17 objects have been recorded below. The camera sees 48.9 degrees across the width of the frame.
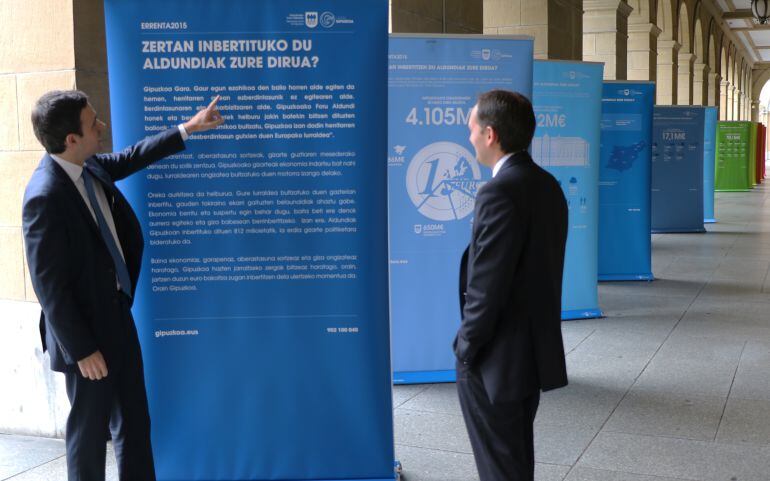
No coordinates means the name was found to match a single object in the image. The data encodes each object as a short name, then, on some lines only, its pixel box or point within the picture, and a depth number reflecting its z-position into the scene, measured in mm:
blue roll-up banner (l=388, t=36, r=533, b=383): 5410
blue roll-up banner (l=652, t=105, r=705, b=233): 13555
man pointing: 2947
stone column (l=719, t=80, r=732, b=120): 35562
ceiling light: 17391
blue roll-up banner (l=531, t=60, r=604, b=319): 7355
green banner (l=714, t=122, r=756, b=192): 21469
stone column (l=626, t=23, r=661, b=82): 17156
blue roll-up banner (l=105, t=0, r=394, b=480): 3557
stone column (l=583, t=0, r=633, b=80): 13555
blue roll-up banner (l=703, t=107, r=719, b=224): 15578
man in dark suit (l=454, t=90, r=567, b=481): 2566
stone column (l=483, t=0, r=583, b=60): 10250
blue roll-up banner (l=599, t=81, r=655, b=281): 9445
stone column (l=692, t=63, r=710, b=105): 26531
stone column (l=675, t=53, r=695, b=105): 24672
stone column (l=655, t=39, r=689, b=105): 20953
